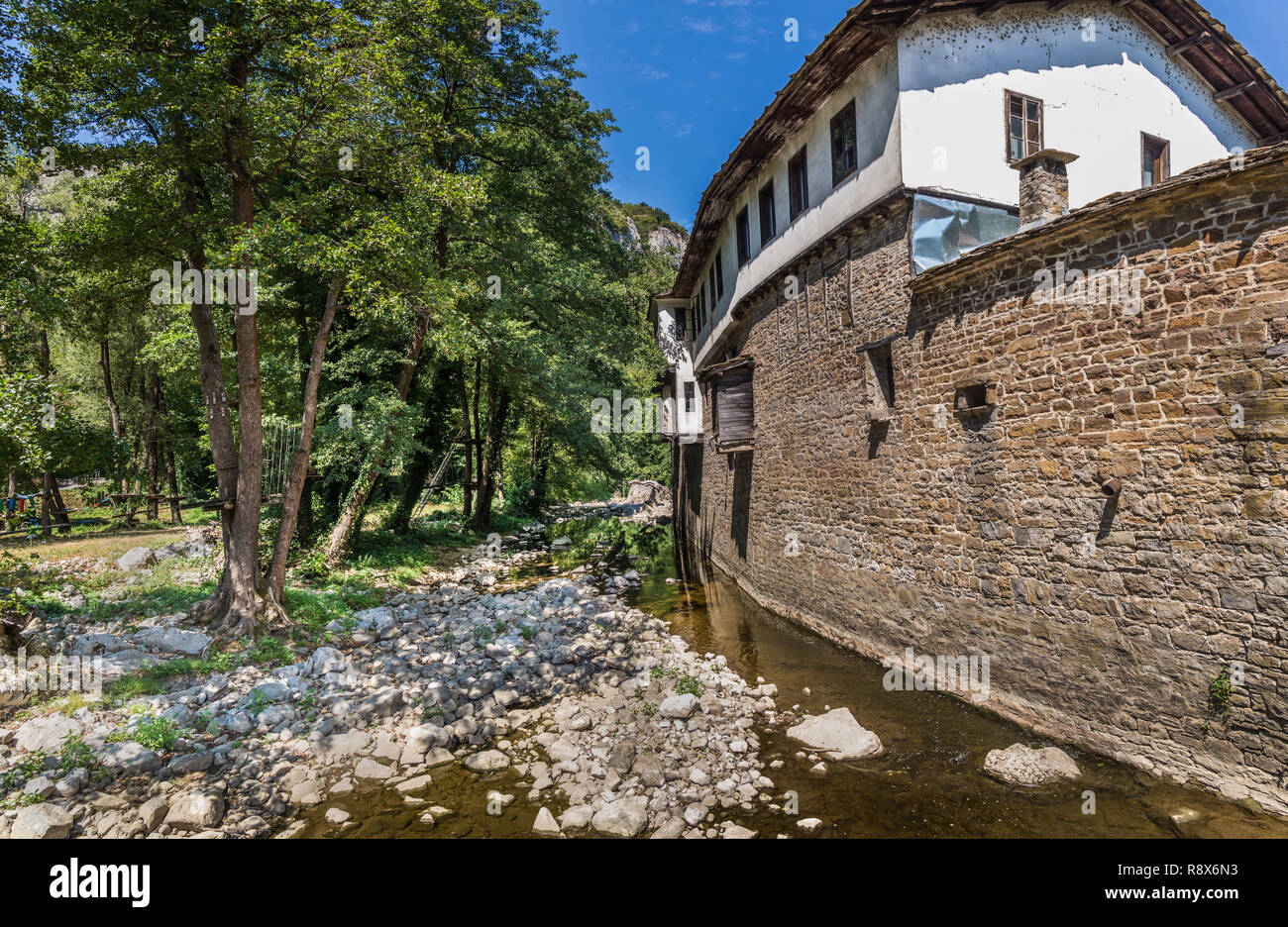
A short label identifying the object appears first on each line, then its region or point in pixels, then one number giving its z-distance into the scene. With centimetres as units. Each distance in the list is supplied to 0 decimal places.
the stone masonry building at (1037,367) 537
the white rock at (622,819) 536
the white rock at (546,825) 535
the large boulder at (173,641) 841
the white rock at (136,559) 1208
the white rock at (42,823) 473
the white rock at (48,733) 581
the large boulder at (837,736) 666
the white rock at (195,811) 523
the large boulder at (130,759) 578
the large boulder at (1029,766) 586
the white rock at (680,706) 748
